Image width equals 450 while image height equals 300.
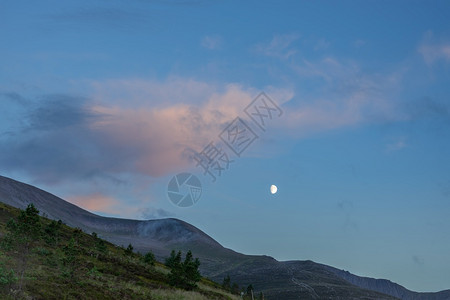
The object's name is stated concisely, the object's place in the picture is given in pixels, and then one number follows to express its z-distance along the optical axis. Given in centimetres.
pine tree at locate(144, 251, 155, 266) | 7766
